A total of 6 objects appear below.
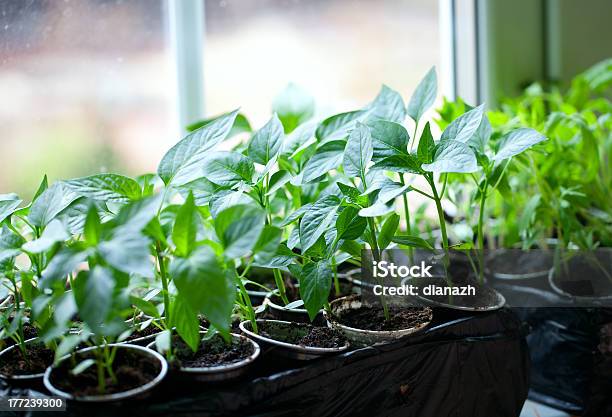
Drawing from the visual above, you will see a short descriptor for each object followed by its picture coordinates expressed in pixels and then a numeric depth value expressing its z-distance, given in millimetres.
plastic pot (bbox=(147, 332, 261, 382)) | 790
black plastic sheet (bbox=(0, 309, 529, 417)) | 773
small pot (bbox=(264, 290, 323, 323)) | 1002
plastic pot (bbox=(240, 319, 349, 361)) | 861
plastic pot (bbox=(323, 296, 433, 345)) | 918
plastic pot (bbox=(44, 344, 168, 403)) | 719
